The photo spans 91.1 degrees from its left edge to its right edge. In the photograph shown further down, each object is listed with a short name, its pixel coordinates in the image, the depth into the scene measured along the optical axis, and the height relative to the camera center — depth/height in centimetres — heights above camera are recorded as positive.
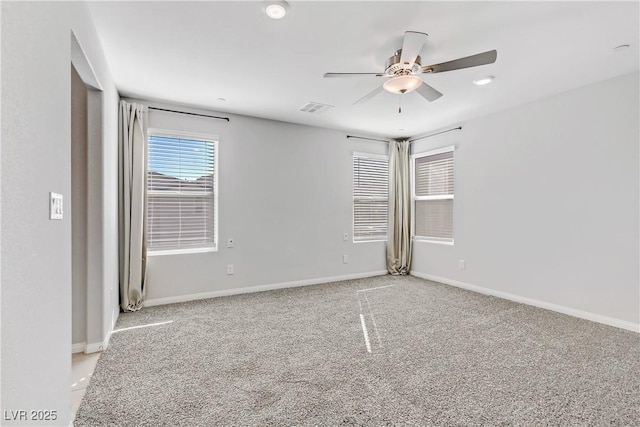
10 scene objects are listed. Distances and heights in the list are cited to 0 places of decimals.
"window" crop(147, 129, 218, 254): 385 +28
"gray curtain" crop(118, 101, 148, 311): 352 +14
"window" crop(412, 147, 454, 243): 497 +32
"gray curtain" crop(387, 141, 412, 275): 550 +2
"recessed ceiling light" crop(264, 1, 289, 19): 198 +133
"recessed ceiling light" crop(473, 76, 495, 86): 310 +135
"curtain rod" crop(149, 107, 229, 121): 381 +128
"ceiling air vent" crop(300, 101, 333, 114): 387 +136
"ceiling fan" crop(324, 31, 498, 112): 212 +112
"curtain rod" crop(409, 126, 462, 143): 468 +131
